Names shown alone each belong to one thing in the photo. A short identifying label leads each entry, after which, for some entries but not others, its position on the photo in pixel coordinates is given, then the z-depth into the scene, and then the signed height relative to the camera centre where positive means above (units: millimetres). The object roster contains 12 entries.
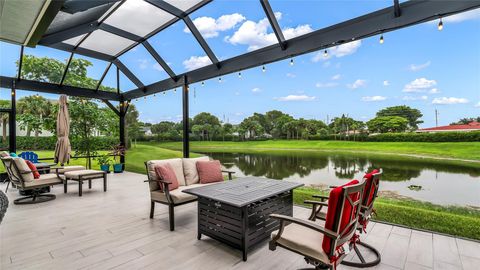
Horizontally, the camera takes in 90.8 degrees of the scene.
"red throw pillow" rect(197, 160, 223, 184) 4227 -637
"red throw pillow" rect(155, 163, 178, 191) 3574 -570
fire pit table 2613 -900
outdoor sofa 3404 -736
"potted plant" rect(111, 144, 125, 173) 8602 -560
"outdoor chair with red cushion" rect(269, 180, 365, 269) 1783 -818
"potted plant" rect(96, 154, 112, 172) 8352 -806
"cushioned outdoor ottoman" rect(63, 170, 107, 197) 5363 -836
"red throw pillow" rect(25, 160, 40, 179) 4821 -604
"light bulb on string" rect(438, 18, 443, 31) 2939 +1318
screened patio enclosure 2941 +1761
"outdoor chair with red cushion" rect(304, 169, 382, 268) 2350 -755
